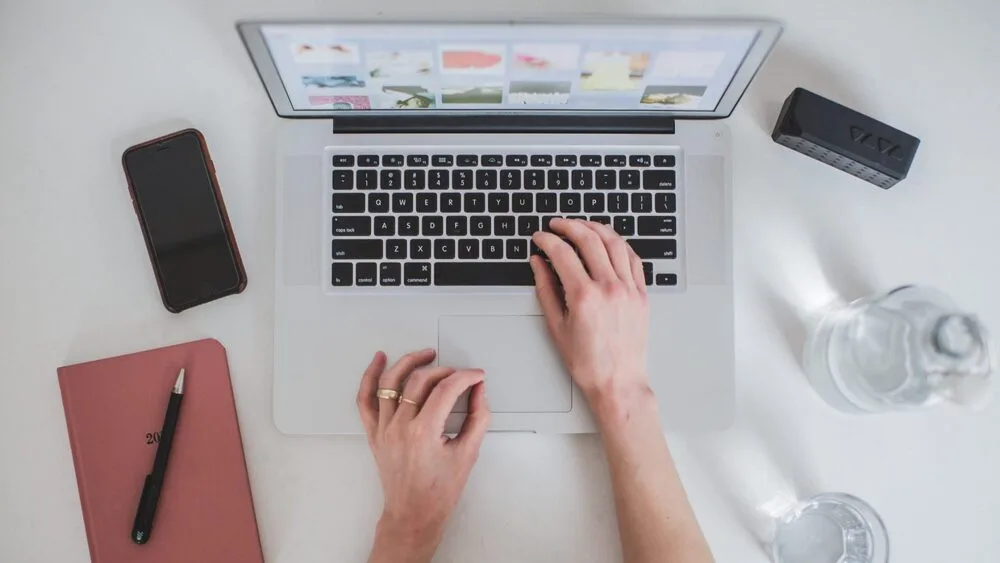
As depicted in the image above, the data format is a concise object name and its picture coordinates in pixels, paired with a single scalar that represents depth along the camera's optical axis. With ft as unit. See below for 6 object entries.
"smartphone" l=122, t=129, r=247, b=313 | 2.49
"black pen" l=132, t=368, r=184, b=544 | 2.39
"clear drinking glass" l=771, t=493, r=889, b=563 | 2.40
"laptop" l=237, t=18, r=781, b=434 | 2.44
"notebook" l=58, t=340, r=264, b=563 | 2.42
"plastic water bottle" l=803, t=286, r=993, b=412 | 2.31
